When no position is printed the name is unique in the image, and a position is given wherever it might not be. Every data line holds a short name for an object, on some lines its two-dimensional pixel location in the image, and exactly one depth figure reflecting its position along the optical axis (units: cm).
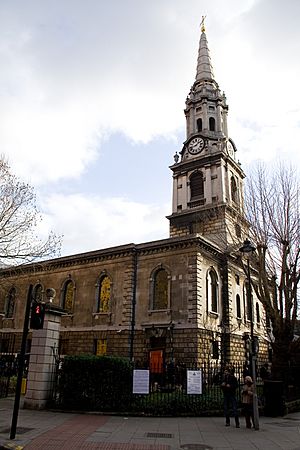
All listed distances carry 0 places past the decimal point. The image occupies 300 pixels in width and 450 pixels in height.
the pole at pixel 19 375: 883
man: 1220
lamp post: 1170
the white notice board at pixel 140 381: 1409
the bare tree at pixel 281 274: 1862
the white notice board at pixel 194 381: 1436
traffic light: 980
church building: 2506
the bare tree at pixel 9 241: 1811
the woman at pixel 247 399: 1187
